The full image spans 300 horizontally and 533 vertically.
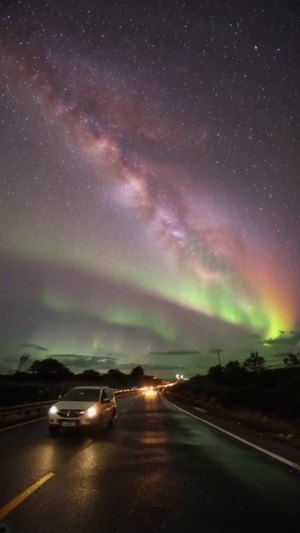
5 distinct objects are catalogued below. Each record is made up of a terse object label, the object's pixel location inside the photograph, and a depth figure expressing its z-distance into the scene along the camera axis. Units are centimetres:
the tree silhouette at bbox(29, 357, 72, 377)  15636
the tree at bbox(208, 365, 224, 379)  12472
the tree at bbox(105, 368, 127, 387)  18870
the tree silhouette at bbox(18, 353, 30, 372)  13855
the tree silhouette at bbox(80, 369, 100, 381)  16324
